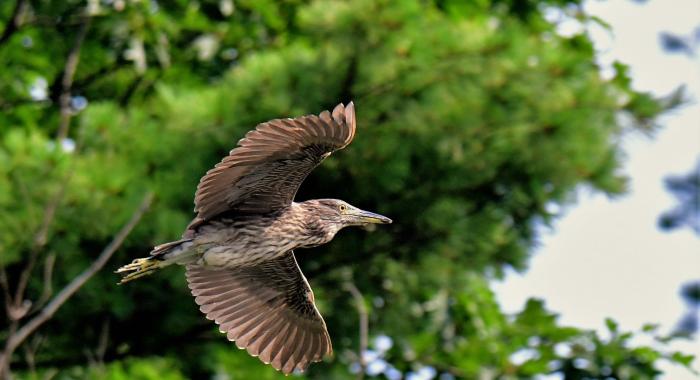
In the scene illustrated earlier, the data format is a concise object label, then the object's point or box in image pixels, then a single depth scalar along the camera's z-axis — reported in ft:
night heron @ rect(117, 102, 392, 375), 41.34
